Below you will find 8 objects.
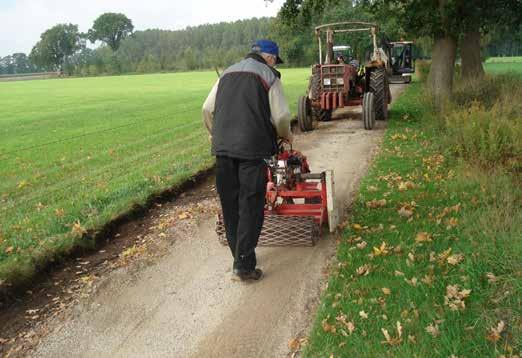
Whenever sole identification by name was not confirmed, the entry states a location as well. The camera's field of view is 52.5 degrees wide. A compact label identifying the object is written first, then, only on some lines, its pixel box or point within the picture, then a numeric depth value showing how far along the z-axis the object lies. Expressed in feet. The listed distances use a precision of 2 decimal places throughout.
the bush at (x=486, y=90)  36.81
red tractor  42.27
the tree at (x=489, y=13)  43.42
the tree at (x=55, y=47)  431.43
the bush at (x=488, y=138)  22.52
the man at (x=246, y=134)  14.71
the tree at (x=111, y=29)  493.77
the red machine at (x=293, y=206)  17.69
